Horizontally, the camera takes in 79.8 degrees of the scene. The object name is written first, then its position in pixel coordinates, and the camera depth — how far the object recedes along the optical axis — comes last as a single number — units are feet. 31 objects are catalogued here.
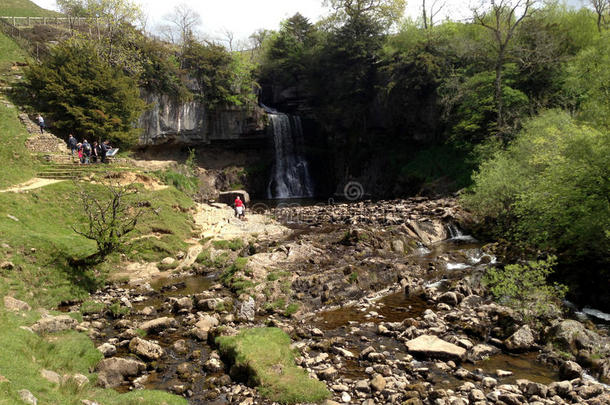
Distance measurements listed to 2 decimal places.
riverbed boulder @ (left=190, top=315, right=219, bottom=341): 37.11
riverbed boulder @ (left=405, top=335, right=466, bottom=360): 33.04
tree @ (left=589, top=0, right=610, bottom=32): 113.19
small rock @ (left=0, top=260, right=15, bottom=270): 41.06
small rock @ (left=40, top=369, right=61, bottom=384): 24.59
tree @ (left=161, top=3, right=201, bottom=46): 156.65
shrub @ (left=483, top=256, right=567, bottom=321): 39.29
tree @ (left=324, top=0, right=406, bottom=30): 144.97
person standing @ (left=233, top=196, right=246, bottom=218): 93.40
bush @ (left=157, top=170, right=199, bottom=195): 89.31
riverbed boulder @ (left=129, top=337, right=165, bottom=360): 32.94
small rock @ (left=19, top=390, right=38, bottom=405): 19.47
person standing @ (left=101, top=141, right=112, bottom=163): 88.39
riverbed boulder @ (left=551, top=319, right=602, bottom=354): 33.14
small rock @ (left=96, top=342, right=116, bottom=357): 32.68
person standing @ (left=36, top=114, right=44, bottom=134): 89.40
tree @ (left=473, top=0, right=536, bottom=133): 95.79
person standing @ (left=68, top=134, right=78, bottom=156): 87.92
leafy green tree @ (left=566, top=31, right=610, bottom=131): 56.65
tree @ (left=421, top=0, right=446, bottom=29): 164.28
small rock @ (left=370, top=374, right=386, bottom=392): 28.37
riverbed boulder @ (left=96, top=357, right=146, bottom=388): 28.58
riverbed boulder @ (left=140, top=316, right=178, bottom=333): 38.55
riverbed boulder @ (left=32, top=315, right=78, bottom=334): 32.96
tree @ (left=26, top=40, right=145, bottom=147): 94.43
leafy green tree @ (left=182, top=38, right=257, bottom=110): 142.82
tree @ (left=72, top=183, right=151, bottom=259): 48.06
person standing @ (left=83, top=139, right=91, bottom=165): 85.10
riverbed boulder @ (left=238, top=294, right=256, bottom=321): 42.47
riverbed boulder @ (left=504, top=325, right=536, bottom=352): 34.73
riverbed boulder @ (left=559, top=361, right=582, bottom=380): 29.99
